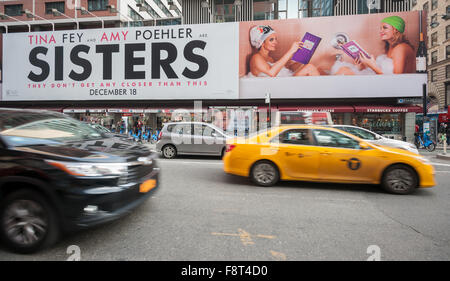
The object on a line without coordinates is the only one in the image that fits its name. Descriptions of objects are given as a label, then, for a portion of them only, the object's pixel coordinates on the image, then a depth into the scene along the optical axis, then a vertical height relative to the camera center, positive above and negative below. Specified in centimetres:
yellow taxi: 474 -55
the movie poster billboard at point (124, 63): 1862 +625
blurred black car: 238 -60
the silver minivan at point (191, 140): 902 -18
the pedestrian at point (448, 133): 1763 +13
